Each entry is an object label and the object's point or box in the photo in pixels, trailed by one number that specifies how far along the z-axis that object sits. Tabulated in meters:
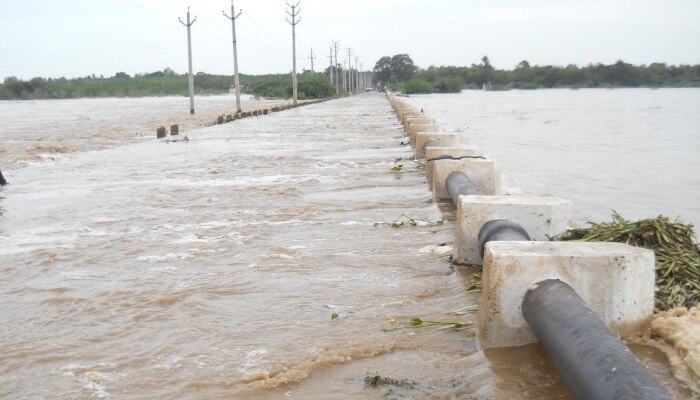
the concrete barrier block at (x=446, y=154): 8.53
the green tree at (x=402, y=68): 178.38
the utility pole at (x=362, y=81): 159.12
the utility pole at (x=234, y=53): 41.50
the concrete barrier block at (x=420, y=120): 16.98
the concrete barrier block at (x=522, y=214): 4.85
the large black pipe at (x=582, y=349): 2.37
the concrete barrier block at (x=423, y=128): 14.11
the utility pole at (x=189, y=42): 37.05
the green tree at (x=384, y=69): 181.88
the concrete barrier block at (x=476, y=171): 7.59
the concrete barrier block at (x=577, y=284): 3.35
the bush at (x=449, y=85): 135.38
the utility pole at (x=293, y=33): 55.66
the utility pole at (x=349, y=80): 121.34
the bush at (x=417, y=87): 129.12
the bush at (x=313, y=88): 76.69
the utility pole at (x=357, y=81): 140.00
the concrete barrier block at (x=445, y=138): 11.45
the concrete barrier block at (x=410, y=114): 21.66
